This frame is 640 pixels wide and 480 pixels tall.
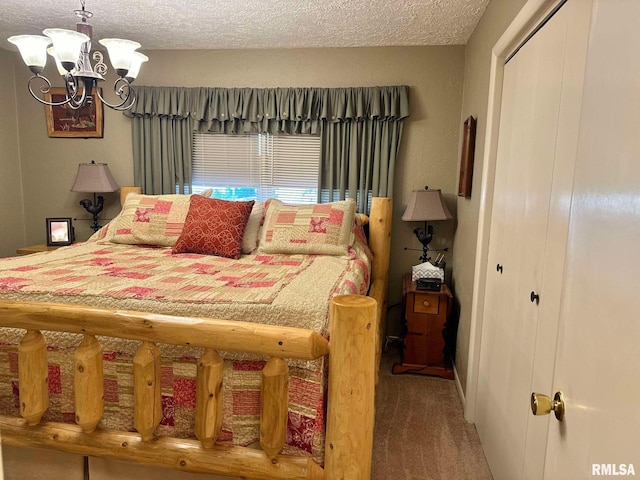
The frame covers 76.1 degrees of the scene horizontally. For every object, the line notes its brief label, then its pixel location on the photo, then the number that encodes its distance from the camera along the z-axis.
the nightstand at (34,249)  3.22
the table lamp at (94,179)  3.29
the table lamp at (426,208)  2.87
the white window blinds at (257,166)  3.33
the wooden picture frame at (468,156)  2.46
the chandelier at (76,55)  1.85
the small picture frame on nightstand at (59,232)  3.37
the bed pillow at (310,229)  2.61
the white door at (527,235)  1.21
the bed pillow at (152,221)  2.77
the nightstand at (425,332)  2.69
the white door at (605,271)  0.53
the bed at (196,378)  1.13
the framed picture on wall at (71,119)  3.49
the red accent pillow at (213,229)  2.55
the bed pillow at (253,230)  2.72
